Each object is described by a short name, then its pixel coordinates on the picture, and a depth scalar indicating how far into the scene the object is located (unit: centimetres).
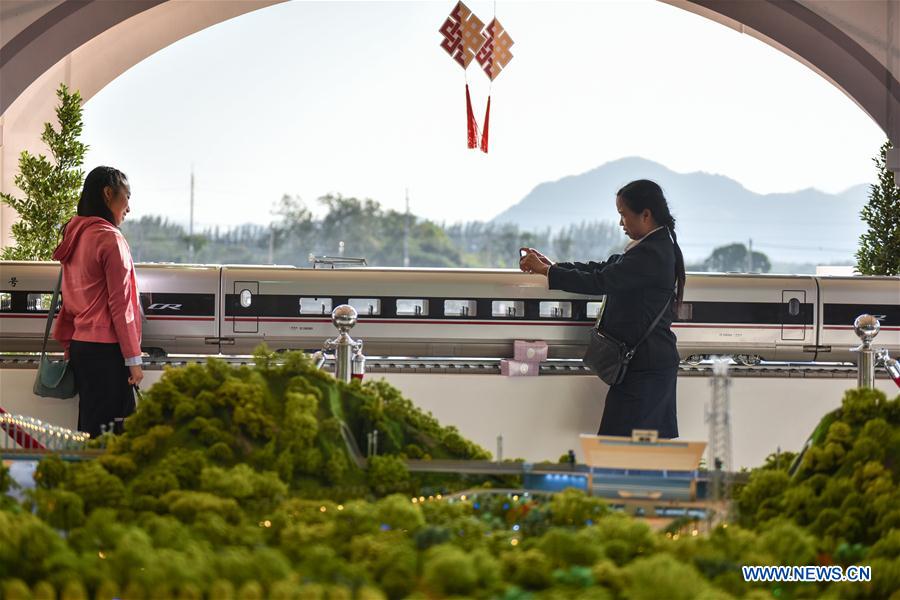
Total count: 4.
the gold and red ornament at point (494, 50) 689
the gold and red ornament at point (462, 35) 680
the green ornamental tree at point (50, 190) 746
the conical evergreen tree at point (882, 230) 768
